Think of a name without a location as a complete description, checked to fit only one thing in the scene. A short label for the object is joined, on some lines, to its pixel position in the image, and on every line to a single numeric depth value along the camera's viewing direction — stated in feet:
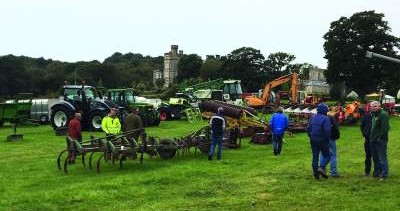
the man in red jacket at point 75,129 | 56.13
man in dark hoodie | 41.83
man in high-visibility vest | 59.41
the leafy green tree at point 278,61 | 364.38
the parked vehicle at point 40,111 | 121.70
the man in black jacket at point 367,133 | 42.83
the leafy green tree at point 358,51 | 193.06
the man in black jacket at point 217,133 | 56.80
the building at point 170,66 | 485.15
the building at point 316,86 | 336.70
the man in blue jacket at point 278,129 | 60.90
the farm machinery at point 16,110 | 102.32
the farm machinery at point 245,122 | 74.91
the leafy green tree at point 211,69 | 368.89
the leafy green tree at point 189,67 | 406.97
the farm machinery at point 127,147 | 50.34
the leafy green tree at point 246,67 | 345.72
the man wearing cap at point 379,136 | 40.32
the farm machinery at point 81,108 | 96.78
